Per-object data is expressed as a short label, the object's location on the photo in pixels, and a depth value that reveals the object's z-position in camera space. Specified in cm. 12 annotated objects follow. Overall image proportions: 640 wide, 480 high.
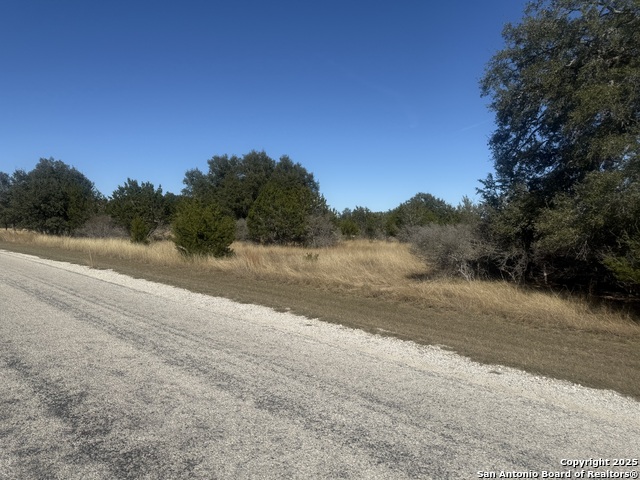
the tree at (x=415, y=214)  4034
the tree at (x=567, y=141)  991
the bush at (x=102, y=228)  3819
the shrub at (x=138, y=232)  3133
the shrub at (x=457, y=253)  1503
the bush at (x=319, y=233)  3622
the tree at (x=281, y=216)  3541
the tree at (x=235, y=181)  4865
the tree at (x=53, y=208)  4325
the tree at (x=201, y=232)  2152
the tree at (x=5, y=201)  5570
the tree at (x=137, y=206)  3716
